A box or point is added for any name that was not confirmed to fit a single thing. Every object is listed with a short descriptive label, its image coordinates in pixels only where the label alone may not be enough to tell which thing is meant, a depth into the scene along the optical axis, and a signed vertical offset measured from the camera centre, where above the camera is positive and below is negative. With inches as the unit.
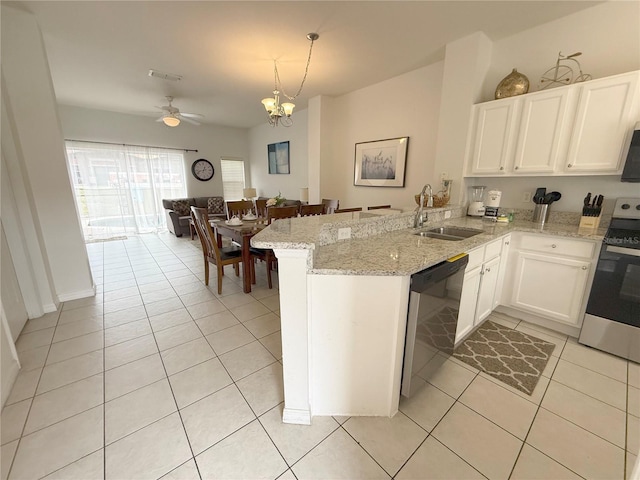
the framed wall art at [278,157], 239.5 +26.3
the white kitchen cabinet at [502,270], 87.4 -29.2
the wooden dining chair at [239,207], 144.6 -12.8
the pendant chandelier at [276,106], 120.5 +37.5
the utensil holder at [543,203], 95.0 -5.9
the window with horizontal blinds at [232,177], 285.1 +8.3
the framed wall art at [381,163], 143.6 +13.6
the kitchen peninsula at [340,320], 48.1 -26.0
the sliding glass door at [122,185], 209.6 -1.1
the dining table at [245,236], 111.7 -23.0
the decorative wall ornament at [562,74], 87.5 +39.5
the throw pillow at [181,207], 234.8 -21.1
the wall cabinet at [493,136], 95.0 +19.4
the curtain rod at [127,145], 199.7 +33.6
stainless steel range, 67.7 -29.0
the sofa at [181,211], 228.2 -24.7
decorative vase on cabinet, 93.0 +36.8
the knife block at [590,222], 83.6 -11.2
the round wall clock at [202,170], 262.5 +15.1
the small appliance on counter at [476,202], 108.8 -6.8
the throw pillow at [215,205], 254.8 -20.2
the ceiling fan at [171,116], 160.1 +42.0
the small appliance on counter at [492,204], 103.4 -7.2
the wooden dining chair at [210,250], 110.3 -30.4
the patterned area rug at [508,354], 67.1 -48.5
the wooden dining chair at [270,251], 110.9 -30.0
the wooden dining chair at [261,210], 160.6 -15.8
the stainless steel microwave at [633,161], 71.2 +7.4
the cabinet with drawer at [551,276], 77.5 -28.7
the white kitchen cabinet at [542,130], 83.5 +19.1
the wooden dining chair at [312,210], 122.4 -12.0
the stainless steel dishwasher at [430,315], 50.5 -27.4
